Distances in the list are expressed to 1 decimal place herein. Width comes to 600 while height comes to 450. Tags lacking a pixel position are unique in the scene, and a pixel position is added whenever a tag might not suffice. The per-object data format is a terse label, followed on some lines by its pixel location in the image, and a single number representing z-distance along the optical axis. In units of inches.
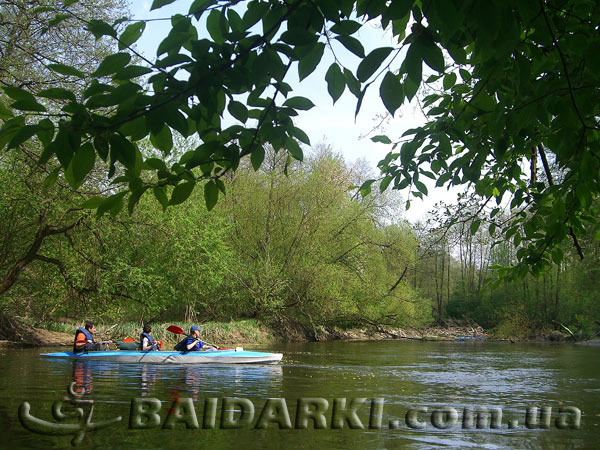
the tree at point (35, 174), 374.3
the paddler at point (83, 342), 538.0
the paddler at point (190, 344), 564.1
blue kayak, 540.7
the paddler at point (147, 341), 558.6
